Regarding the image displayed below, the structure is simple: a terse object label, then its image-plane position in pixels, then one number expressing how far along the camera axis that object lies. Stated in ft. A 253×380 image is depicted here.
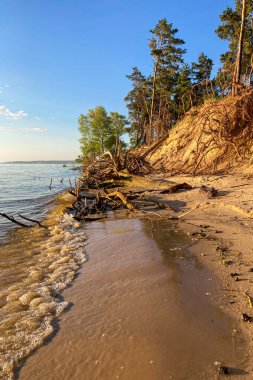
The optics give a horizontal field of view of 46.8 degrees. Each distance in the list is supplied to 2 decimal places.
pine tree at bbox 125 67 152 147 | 131.22
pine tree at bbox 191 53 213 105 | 113.19
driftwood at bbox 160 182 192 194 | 35.91
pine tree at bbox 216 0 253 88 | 69.62
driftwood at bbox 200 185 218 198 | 29.59
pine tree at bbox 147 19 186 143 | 90.99
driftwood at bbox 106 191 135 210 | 30.86
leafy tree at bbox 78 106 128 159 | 162.30
